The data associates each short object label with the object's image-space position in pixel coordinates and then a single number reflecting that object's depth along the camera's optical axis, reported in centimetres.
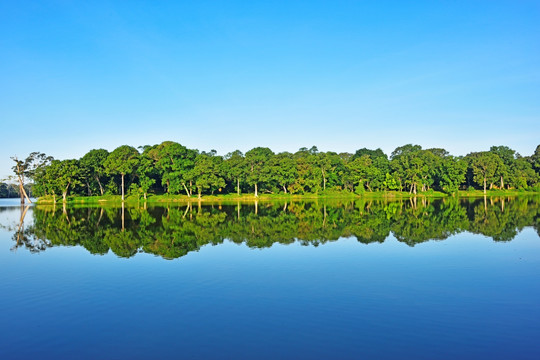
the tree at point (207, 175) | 6875
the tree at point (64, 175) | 6438
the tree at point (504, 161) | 8338
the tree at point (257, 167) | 7269
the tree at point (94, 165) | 7138
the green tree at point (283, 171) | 7462
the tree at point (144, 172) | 6888
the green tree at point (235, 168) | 7384
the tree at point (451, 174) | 7994
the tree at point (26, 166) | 7369
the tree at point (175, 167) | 7044
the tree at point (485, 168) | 8219
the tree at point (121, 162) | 6744
